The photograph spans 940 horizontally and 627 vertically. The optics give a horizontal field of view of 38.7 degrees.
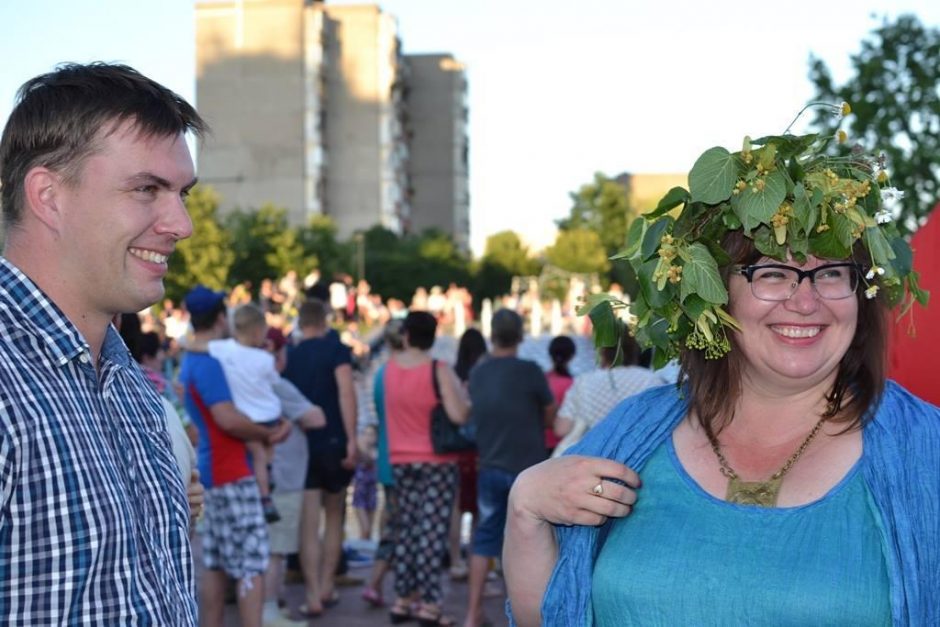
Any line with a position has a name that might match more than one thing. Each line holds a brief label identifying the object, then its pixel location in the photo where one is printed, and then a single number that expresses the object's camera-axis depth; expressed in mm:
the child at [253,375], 8070
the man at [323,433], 9164
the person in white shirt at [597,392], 7699
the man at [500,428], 8453
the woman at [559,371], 9781
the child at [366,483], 10000
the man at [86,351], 2484
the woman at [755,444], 2918
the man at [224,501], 7465
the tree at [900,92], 20312
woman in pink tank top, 8812
